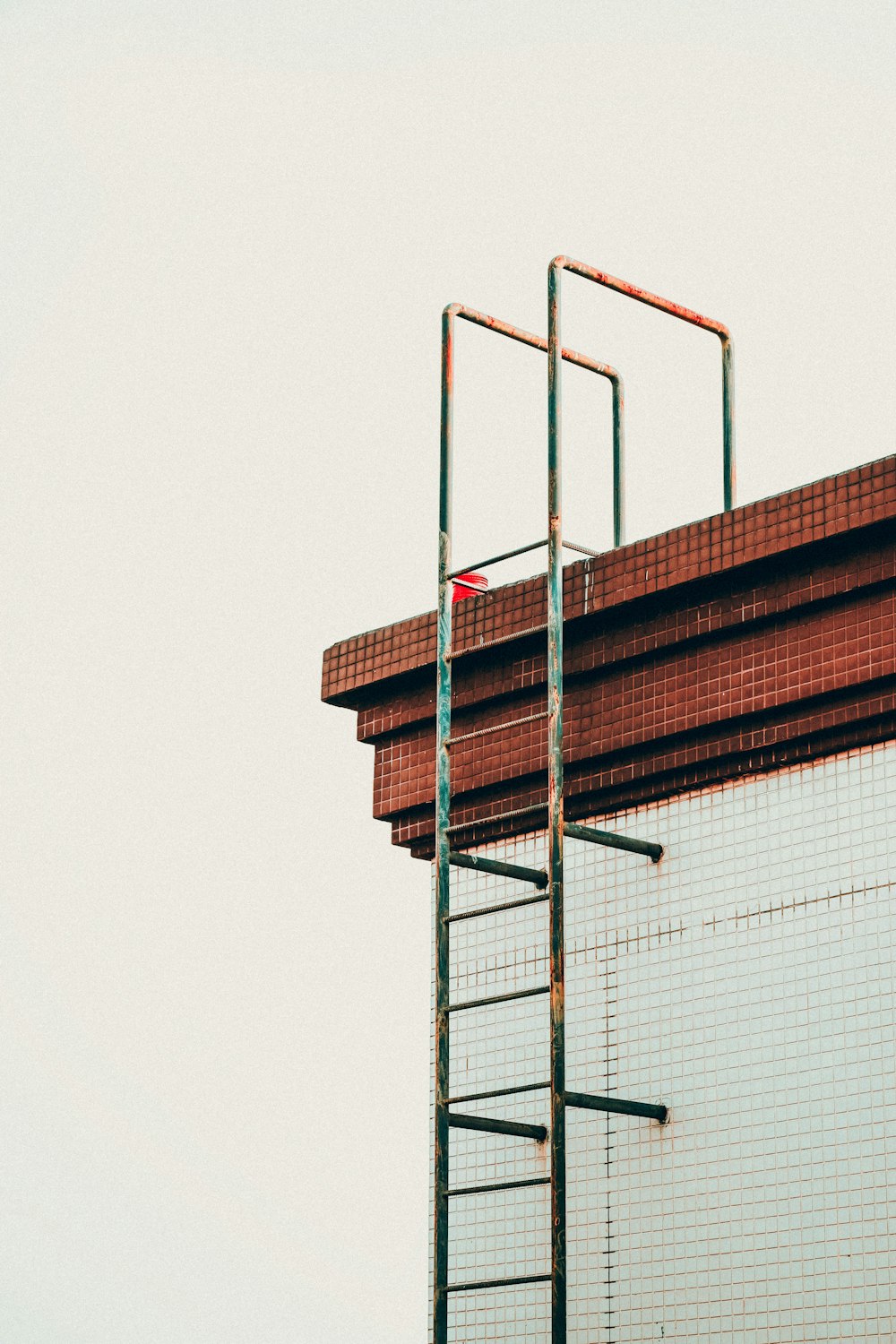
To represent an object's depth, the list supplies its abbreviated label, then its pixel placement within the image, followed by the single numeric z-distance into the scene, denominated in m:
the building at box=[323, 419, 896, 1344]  16.71
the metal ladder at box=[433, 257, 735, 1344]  16.88
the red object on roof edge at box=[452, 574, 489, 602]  20.38
